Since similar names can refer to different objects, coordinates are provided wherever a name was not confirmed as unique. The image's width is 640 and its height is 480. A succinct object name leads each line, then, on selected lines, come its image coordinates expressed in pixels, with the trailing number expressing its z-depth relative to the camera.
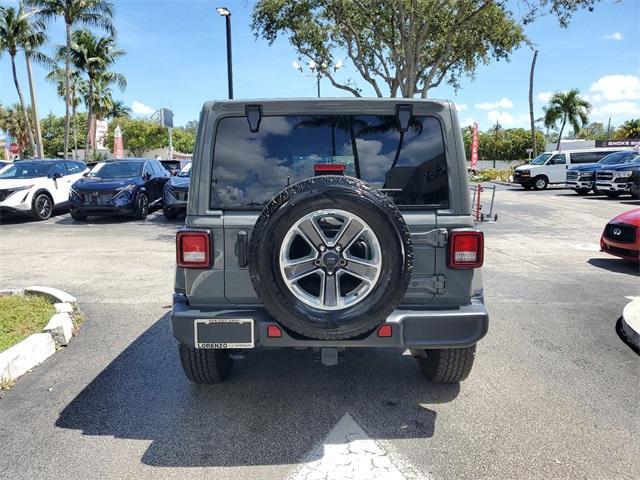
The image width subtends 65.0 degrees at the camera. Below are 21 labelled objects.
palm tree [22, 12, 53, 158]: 32.56
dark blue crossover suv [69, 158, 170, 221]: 12.71
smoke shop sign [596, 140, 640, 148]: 48.95
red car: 7.75
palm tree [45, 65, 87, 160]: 38.75
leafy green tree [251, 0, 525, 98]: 15.81
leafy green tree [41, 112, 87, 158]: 70.00
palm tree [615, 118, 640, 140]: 64.00
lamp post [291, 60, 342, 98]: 20.39
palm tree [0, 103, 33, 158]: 63.19
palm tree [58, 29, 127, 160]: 36.53
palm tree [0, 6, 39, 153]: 31.72
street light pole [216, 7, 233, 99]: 16.05
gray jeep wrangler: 2.85
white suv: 12.76
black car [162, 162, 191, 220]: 12.81
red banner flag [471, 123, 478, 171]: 22.26
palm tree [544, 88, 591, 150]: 52.50
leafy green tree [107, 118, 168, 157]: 70.31
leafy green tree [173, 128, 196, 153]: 79.16
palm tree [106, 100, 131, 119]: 71.35
